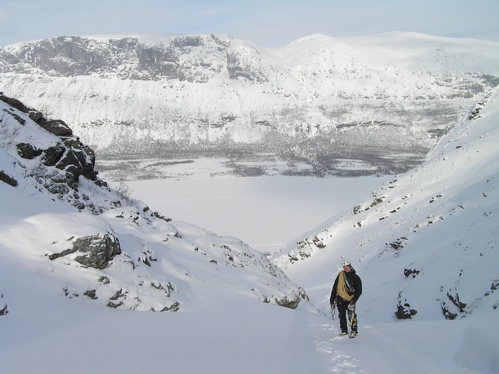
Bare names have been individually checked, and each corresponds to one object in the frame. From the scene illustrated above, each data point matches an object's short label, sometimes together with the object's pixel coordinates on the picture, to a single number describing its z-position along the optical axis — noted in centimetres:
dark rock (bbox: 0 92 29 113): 1815
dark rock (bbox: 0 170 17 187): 1183
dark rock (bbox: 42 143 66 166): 1584
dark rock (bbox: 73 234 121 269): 806
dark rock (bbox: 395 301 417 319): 1265
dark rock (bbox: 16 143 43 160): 1492
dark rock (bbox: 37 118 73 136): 1922
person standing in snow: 771
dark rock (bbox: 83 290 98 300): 752
